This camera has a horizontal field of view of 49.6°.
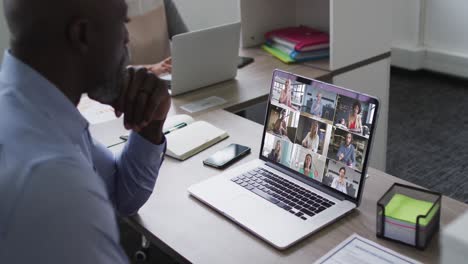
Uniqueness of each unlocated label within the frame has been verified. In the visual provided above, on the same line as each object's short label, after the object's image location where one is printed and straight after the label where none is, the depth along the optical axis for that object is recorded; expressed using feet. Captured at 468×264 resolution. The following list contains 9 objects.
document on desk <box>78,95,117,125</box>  6.16
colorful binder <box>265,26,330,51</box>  7.73
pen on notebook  5.55
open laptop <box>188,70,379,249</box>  3.83
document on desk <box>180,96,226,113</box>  6.25
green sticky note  3.56
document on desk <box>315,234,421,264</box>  3.40
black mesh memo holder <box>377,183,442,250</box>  3.47
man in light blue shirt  2.44
